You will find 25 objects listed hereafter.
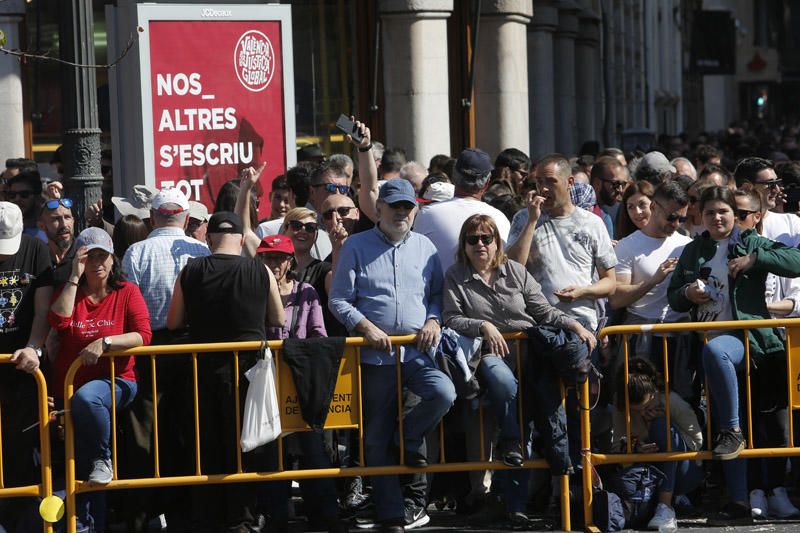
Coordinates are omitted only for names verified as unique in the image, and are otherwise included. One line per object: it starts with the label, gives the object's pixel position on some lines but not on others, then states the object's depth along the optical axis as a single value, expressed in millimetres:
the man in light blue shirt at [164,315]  17121
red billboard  20440
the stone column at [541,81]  45698
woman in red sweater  16581
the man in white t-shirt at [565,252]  18048
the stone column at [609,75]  61970
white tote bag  16812
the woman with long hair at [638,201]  20981
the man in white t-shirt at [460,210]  18603
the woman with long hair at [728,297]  17600
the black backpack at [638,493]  17692
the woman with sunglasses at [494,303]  17337
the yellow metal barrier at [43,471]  16596
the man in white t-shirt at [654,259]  18681
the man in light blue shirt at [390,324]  17168
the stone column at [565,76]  50638
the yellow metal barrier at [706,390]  17584
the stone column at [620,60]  67065
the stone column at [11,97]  28453
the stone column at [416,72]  32915
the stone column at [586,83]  55115
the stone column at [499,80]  37238
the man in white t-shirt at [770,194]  19885
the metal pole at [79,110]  17322
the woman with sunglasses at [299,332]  17430
